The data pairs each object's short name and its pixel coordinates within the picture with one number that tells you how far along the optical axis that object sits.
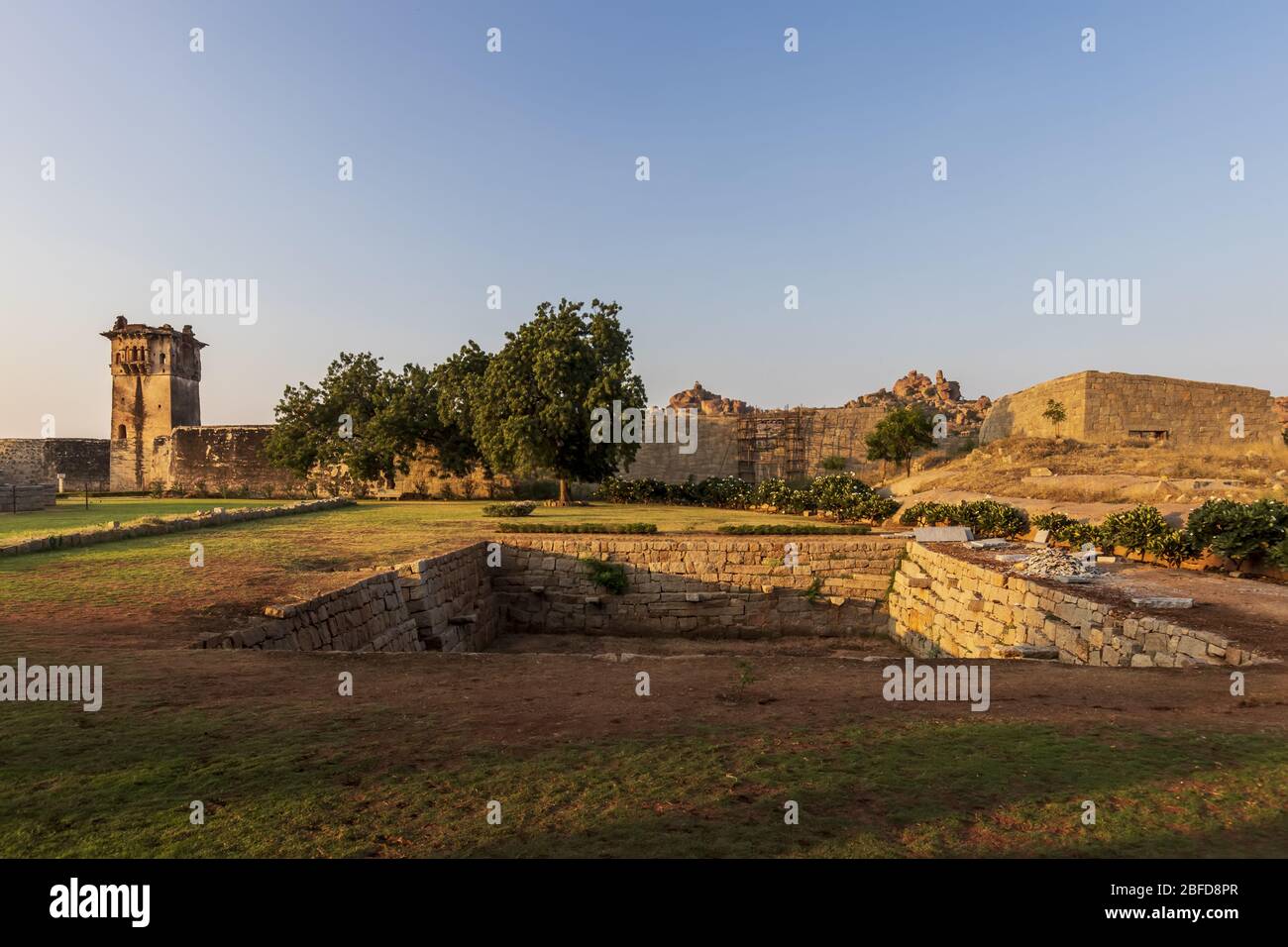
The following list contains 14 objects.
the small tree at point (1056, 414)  34.84
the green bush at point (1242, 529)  11.34
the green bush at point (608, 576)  17.12
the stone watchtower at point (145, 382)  47.84
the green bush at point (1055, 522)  16.14
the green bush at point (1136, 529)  13.34
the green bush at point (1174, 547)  12.53
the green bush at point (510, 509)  25.03
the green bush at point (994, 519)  18.22
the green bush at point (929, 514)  20.41
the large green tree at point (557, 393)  28.81
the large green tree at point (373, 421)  34.03
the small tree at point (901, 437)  37.09
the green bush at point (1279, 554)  10.83
